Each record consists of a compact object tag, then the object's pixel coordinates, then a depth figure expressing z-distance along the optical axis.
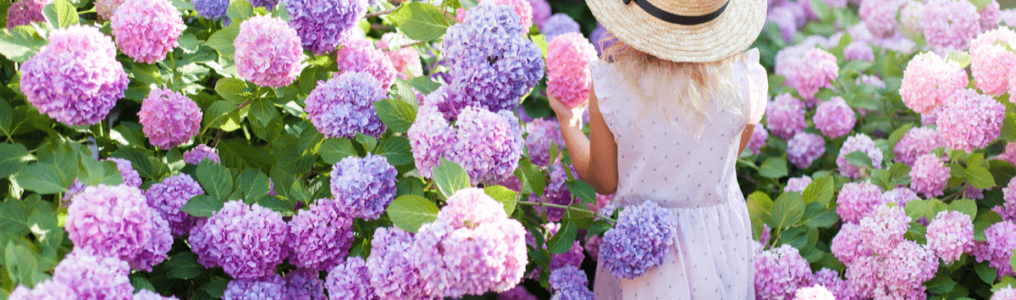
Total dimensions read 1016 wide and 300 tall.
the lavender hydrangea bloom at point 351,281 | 1.37
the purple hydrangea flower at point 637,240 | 1.59
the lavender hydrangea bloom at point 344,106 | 1.51
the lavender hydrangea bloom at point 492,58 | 1.46
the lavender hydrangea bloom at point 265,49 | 1.49
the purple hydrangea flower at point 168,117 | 1.55
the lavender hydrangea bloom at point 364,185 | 1.36
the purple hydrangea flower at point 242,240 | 1.36
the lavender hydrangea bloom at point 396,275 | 1.27
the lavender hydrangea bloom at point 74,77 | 1.29
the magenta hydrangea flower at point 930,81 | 2.12
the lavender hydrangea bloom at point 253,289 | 1.39
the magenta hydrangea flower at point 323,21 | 1.57
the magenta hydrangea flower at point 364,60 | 1.69
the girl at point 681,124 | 1.60
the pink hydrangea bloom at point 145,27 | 1.50
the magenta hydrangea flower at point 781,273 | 1.98
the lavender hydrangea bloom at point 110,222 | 1.19
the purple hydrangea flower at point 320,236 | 1.41
